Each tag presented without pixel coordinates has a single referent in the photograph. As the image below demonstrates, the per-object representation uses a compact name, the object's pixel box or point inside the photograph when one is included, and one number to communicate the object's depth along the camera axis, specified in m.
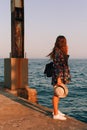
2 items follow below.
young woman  6.12
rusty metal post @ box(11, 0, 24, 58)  10.06
